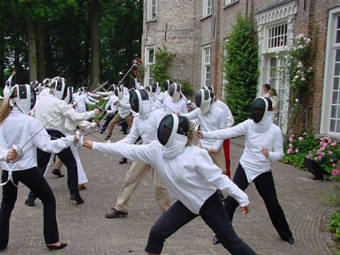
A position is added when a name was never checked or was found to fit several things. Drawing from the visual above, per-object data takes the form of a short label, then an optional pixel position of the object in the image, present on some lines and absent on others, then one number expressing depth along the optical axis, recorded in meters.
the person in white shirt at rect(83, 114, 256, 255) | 3.48
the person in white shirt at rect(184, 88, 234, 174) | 6.45
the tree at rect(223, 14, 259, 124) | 13.95
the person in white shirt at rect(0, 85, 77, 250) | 4.23
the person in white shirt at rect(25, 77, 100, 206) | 6.18
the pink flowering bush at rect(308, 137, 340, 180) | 8.45
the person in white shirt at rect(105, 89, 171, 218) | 5.66
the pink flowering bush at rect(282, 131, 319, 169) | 10.02
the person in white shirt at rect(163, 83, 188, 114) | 9.86
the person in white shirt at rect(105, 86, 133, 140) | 11.66
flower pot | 8.50
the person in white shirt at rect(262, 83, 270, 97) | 11.37
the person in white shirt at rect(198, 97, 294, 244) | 4.82
